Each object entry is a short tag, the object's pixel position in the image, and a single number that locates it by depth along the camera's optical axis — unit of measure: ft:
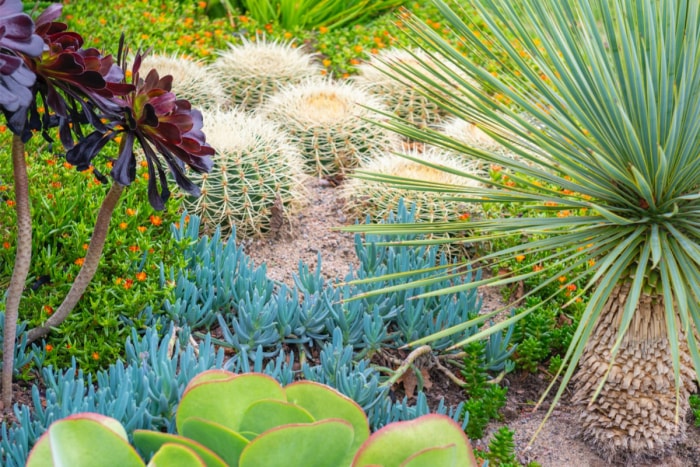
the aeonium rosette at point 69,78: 5.48
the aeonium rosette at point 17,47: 4.75
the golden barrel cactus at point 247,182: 10.56
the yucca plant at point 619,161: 6.09
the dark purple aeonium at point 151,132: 5.90
